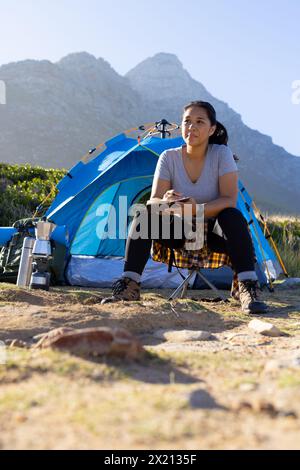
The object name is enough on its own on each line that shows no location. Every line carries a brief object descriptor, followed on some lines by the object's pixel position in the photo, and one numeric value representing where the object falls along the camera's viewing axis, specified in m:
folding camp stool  3.72
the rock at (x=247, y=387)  1.45
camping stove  3.85
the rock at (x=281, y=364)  1.70
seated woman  3.39
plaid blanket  3.66
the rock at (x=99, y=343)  1.73
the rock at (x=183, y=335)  2.41
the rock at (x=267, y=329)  2.59
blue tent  5.23
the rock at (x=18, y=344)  2.02
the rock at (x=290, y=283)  5.82
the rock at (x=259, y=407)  1.25
